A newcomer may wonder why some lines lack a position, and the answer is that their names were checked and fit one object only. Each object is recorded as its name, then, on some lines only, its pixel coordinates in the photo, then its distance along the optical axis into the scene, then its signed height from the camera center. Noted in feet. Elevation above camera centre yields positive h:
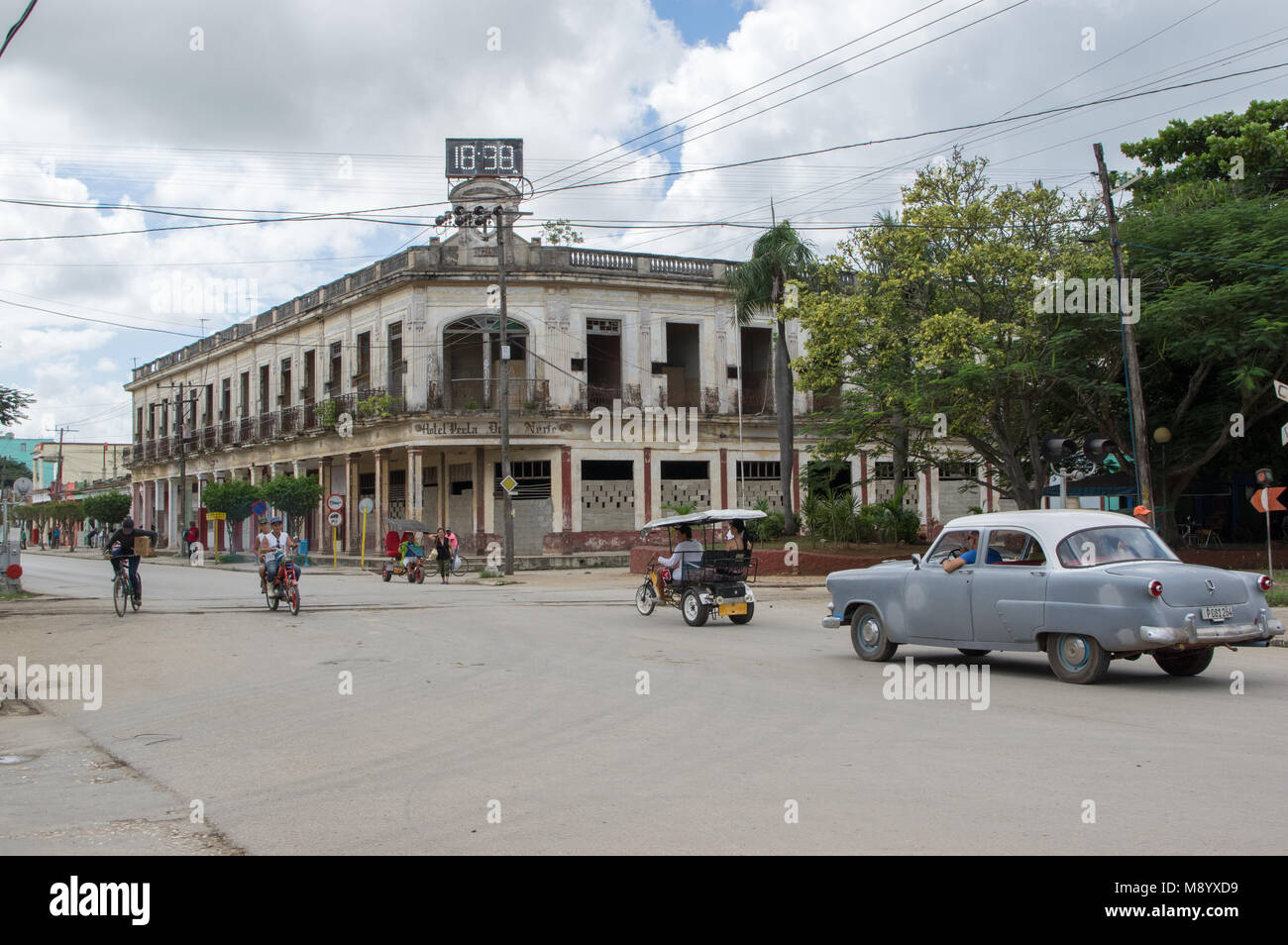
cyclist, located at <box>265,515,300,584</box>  69.26 -1.28
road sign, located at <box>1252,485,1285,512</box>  65.87 +0.36
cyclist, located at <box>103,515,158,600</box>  65.31 -0.72
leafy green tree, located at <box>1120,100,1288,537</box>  76.79 +14.74
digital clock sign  152.25 +50.08
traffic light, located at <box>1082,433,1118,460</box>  63.36 +3.55
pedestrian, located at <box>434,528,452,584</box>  108.68 -3.12
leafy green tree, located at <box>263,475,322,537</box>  154.30 +4.58
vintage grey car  33.40 -2.80
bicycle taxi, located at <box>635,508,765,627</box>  60.70 -3.60
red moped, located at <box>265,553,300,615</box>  67.77 -3.53
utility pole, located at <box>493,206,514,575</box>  110.22 +10.26
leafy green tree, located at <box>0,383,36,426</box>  78.28 +9.09
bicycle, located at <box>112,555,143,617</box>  67.10 -3.53
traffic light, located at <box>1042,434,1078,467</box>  64.64 +3.58
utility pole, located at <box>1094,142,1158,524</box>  71.72 +8.33
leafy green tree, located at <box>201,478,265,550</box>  164.76 +4.46
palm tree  109.50 +23.91
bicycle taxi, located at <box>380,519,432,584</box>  107.24 -3.81
